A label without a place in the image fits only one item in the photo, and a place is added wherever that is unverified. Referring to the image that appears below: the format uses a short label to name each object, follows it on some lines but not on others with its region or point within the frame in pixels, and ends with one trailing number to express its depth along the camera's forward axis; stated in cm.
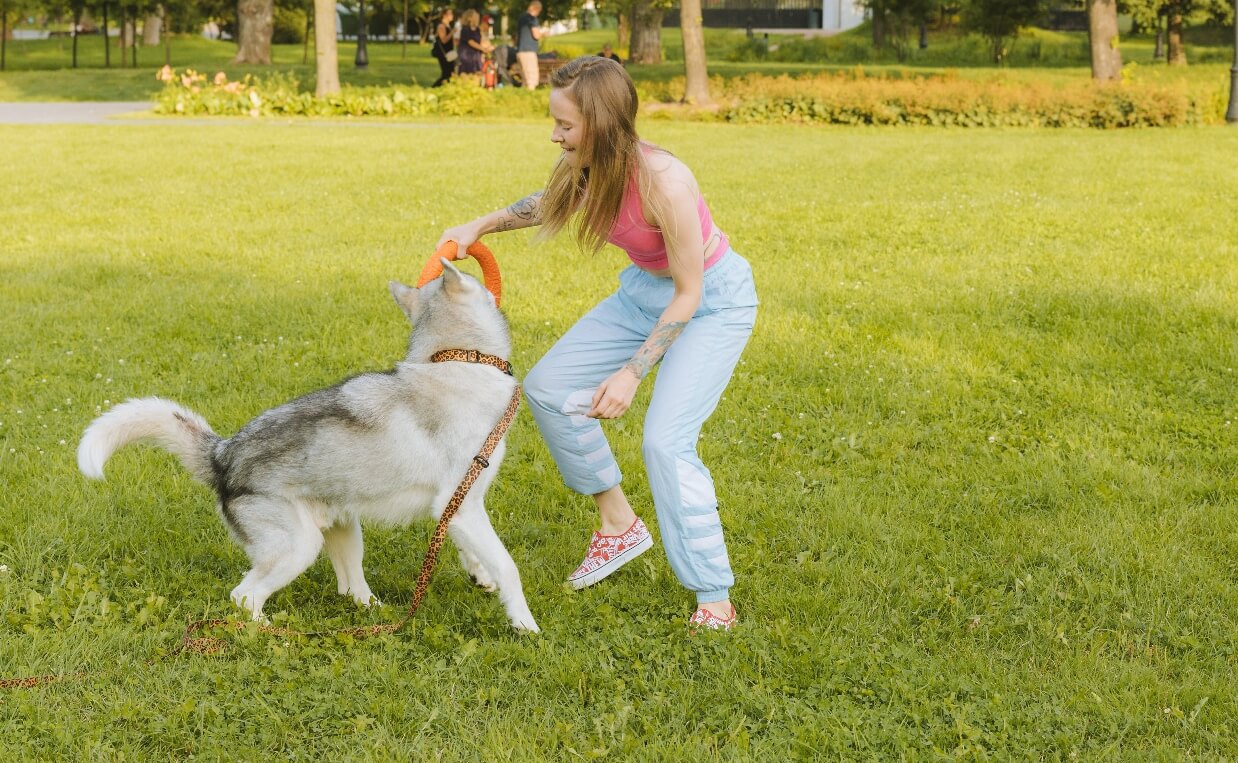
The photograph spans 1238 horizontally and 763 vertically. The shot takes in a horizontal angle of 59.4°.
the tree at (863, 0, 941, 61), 4838
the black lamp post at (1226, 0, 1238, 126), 2392
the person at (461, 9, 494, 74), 2864
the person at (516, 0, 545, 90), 2922
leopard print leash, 394
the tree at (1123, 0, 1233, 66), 4181
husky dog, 389
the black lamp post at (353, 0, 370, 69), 3675
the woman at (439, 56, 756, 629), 380
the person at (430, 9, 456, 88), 3025
